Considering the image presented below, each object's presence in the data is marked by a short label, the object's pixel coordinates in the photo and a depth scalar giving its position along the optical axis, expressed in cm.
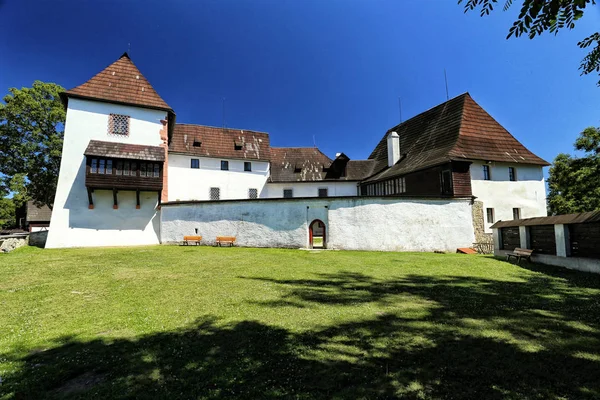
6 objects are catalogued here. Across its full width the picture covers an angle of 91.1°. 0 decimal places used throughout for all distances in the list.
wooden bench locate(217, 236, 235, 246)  1922
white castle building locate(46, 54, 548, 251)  1852
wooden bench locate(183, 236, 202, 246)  1998
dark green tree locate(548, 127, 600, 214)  2172
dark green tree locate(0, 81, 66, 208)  2514
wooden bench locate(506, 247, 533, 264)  1278
